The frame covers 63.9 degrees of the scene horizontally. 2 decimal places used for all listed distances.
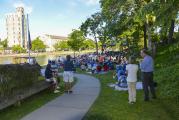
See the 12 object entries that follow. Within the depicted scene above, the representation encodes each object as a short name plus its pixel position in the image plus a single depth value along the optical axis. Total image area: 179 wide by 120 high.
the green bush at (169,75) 5.73
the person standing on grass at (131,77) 5.03
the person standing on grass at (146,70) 5.19
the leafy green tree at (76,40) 26.76
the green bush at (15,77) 4.67
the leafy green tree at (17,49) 68.03
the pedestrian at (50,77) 6.51
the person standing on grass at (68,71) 6.39
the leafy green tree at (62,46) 73.46
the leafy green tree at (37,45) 70.46
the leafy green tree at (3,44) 77.04
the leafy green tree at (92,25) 23.38
